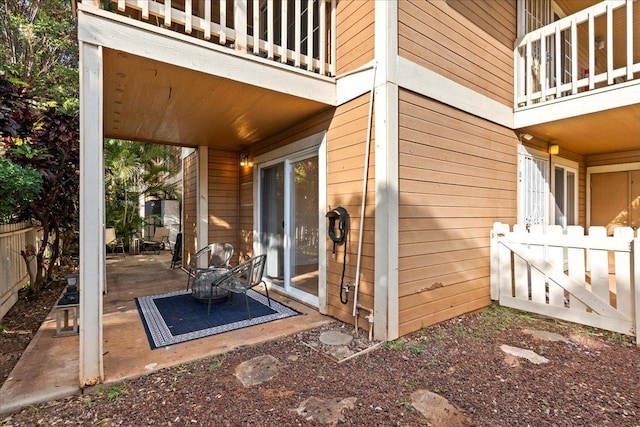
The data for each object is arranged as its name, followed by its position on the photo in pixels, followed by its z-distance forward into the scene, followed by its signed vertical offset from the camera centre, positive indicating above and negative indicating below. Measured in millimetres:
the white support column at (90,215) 2262 -4
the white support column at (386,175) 3035 +366
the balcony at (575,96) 3688 +1446
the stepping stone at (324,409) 1976 -1265
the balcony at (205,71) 2527 +1272
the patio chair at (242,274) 3762 -767
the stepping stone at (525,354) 2729 -1259
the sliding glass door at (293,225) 4250 -171
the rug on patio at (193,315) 3238 -1197
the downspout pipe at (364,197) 3142 +165
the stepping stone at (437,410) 1959 -1271
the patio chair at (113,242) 7962 -744
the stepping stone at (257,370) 2420 -1244
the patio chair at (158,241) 9898 -878
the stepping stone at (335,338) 3090 -1234
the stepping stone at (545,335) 3191 -1256
